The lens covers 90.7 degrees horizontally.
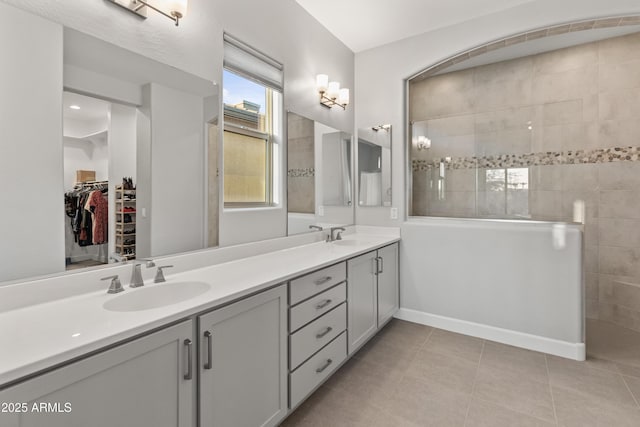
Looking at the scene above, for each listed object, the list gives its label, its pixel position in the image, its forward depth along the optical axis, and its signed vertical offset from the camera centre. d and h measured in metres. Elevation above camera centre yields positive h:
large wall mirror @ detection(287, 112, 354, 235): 2.52 +0.32
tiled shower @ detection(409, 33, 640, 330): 2.91 +0.59
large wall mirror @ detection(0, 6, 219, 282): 1.19 +0.22
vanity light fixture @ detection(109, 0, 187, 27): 1.45 +0.97
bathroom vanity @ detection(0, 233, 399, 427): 0.82 -0.47
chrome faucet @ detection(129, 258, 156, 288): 1.39 -0.29
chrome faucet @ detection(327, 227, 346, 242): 2.85 -0.21
